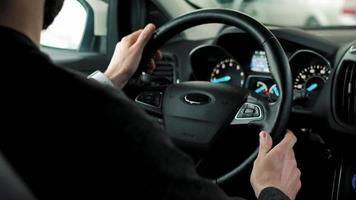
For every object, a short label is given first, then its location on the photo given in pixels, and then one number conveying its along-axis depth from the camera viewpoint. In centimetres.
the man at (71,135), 79
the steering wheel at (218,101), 147
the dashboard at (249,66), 214
